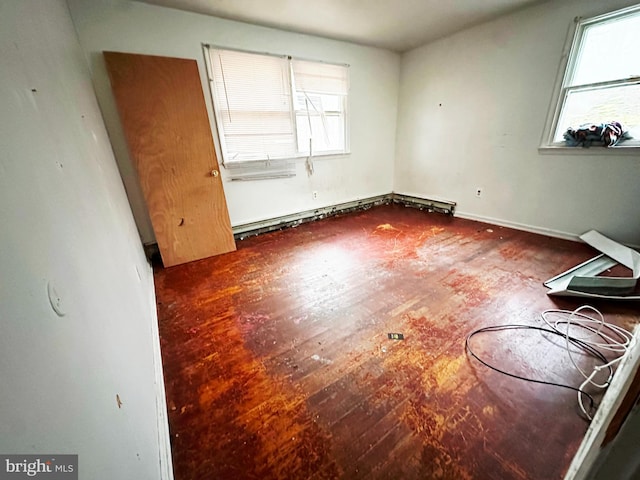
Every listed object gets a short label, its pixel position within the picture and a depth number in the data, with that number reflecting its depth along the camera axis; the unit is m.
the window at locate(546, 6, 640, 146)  2.30
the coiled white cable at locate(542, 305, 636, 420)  1.38
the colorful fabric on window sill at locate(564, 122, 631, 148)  2.43
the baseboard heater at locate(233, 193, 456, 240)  3.47
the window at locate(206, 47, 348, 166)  2.89
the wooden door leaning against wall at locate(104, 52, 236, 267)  2.34
